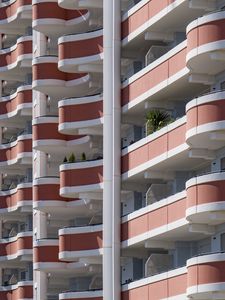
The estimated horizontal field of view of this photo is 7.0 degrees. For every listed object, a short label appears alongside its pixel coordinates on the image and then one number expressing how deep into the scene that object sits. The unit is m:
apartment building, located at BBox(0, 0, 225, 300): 70.94
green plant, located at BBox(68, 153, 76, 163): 86.90
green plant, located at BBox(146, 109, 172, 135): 78.31
